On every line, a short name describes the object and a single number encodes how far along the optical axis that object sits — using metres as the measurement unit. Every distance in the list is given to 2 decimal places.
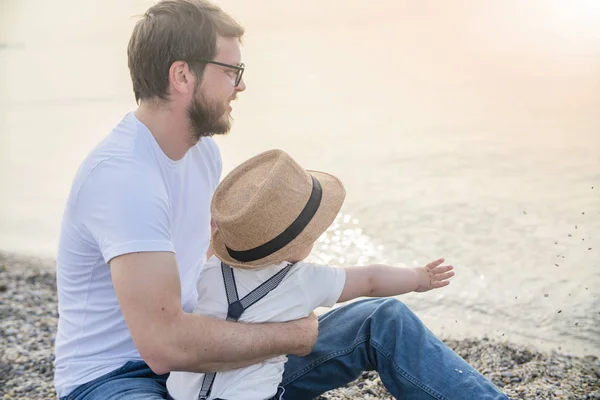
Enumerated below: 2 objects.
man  2.41
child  2.54
